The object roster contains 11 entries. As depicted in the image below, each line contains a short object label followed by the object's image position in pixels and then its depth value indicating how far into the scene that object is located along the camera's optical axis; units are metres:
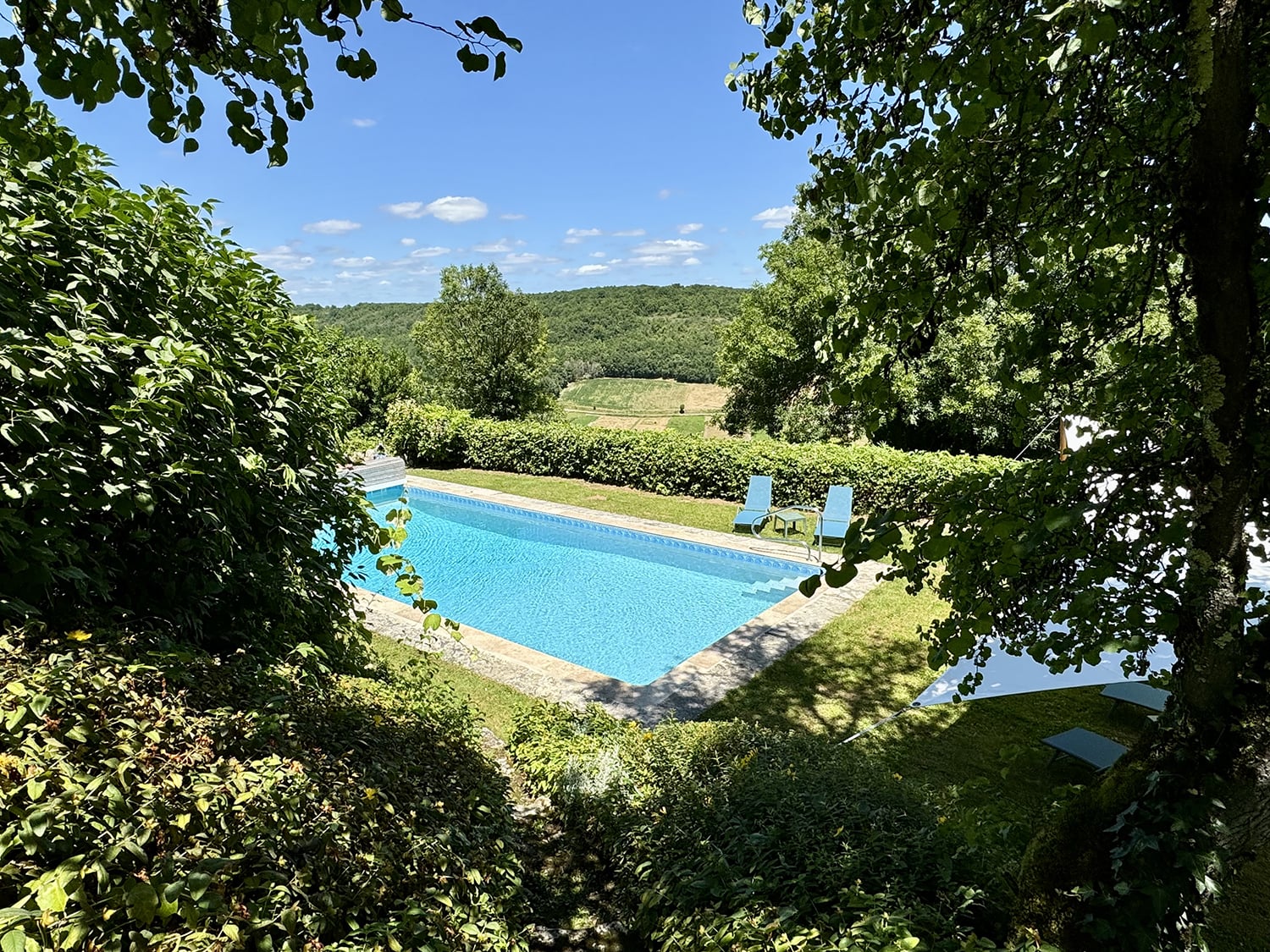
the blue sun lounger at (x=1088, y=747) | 4.91
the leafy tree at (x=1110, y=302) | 1.87
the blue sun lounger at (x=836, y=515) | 11.48
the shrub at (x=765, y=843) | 2.41
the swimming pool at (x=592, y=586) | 9.48
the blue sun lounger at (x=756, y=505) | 12.51
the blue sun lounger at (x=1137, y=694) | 5.63
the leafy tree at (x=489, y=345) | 25.45
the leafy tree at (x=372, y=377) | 23.52
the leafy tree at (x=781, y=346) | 22.94
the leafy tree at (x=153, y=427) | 2.16
